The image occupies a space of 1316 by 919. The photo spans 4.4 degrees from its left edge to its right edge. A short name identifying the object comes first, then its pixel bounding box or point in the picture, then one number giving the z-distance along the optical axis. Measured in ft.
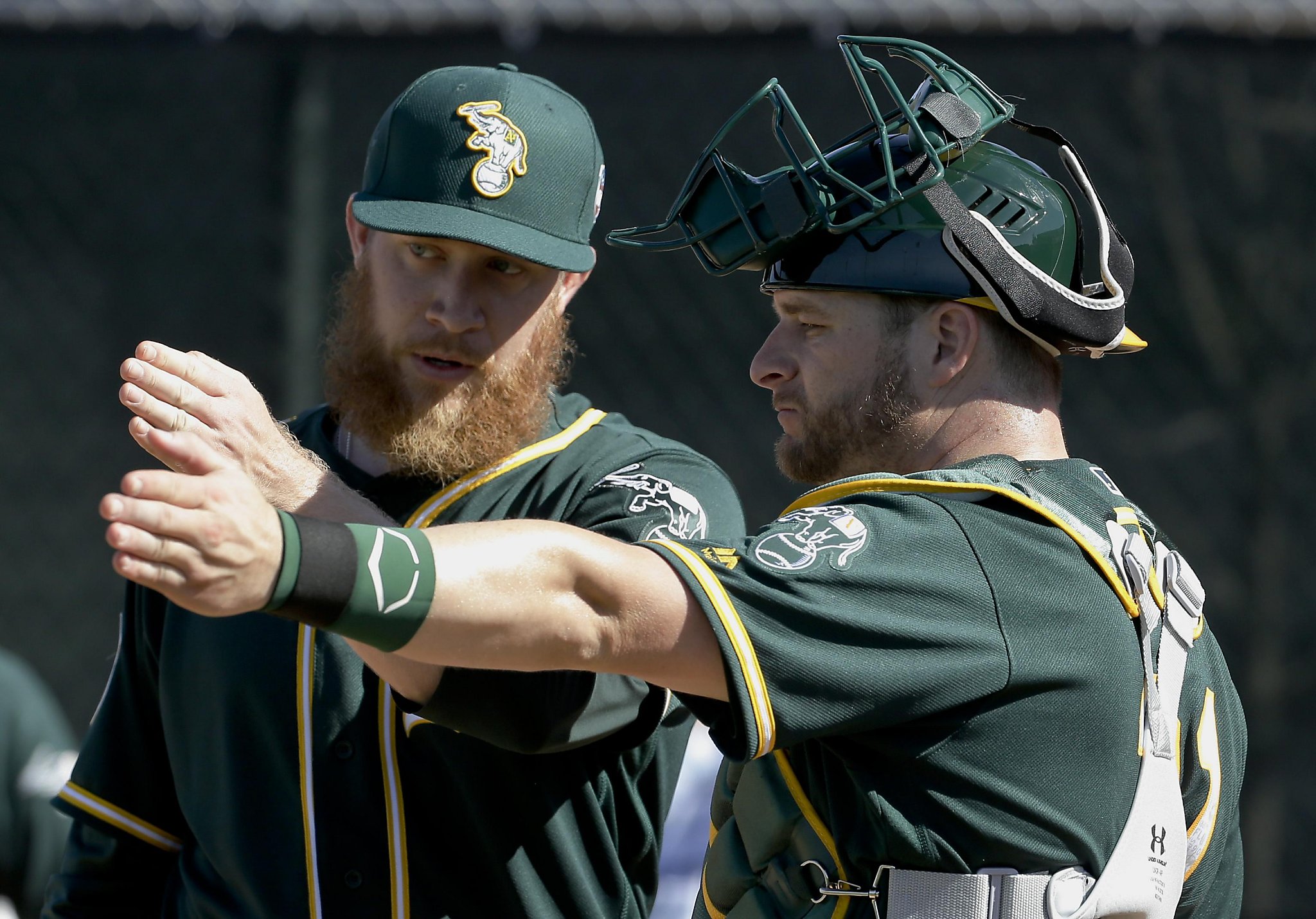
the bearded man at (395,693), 40.12
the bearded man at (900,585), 38.91
